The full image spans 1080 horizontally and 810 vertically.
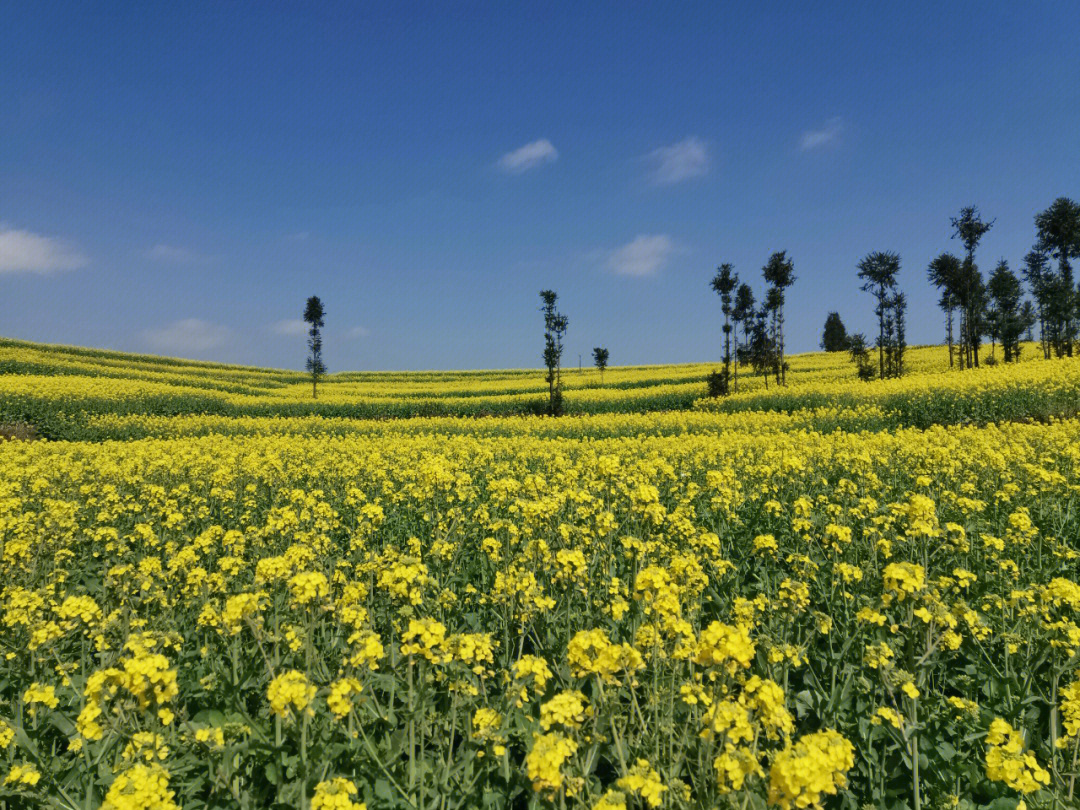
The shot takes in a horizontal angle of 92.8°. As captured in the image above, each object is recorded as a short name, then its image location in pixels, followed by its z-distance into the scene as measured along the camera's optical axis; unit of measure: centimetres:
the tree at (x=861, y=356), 4403
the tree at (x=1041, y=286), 5081
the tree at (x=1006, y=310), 5219
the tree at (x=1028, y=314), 5875
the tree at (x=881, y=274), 4741
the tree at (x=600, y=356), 6278
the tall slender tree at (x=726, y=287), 4422
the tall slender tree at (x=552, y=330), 3975
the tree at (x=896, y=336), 4719
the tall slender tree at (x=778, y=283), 4688
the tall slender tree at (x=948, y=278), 4775
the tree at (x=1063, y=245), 4803
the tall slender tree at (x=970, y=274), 4591
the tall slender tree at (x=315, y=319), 5691
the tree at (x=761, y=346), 4959
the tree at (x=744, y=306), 5144
